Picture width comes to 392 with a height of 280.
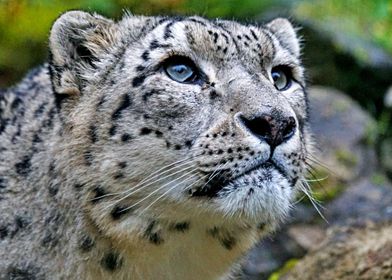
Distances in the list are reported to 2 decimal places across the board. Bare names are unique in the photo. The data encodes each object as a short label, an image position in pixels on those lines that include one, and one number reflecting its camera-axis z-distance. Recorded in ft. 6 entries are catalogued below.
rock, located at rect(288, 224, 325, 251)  47.55
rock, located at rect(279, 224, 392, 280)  37.29
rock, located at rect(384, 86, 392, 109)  62.90
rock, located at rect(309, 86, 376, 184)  53.72
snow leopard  27.71
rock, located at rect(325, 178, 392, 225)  45.88
